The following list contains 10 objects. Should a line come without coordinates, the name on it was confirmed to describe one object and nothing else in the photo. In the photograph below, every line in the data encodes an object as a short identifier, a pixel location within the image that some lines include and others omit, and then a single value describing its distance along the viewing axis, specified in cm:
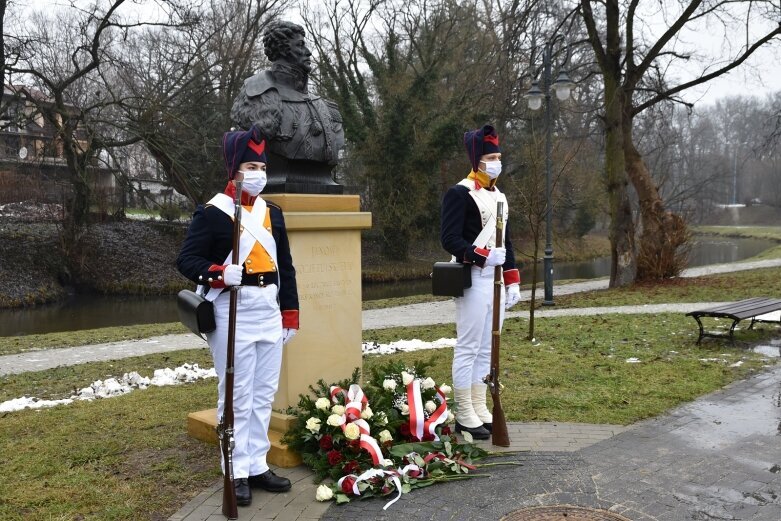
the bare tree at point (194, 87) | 2086
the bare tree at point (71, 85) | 2042
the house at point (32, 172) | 2677
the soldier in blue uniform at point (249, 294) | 450
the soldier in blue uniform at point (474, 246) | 556
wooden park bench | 933
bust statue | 551
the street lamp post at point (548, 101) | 1520
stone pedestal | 539
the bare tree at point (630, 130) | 1817
